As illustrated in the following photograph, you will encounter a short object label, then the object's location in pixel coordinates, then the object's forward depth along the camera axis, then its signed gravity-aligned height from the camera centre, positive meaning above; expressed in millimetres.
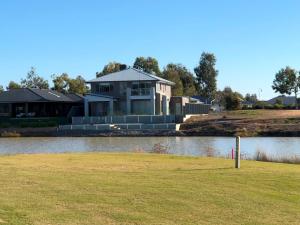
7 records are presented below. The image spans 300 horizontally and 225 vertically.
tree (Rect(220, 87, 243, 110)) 87188 +3460
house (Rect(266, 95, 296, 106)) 137550 +6273
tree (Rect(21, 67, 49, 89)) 106375 +8375
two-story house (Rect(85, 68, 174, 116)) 68000 +3659
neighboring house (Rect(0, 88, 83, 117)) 69375 +2732
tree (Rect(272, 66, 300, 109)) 102750 +8019
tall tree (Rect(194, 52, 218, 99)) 120125 +11436
